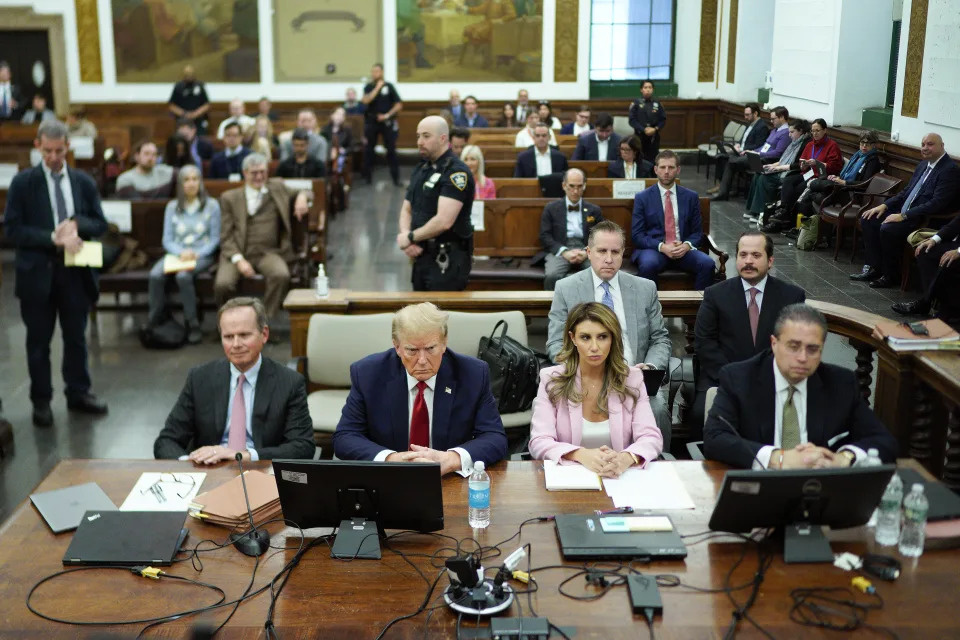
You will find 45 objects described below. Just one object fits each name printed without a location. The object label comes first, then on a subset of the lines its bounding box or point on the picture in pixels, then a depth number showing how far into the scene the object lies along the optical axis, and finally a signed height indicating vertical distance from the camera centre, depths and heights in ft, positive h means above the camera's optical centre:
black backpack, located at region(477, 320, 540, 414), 15.51 -4.17
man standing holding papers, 19.27 -3.24
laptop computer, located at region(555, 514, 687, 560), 9.34 -4.15
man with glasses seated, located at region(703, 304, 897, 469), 11.46 -3.57
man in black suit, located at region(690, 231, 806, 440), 15.94 -3.34
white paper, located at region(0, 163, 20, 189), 35.91 -2.95
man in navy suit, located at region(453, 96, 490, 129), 52.75 -1.18
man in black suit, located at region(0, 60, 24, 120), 53.42 -0.43
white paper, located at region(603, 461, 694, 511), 10.50 -4.18
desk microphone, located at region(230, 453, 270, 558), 9.53 -4.27
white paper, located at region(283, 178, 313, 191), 30.96 -2.75
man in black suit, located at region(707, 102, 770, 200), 46.50 -2.32
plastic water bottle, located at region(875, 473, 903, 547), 9.50 -3.95
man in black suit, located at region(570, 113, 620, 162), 39.11 -1.79
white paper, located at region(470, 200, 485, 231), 26.61 -3.10
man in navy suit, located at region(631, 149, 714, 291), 24.85 -3.19
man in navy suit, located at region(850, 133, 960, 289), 29.24 -3.21
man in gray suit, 16.57 -3.30
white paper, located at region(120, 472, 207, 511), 10.57 -4.29
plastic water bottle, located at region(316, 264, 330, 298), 17.44 -3.32
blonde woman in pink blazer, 12.33 -3.67
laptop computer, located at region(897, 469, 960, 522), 9.78 -3.94
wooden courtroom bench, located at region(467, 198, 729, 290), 26.86 -3.52
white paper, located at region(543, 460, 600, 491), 10.87 -4.16
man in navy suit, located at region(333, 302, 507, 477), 12.26 -3.79
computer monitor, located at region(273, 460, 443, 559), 9.30 -3.78
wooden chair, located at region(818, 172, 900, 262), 33.46 -3.56
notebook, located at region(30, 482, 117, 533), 10.07 -4.24
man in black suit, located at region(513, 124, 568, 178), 34.94 -2.22
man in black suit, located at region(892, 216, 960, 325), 26.25 -4.55
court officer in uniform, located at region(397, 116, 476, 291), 19.63 -2.40
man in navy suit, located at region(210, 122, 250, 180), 37.06 -2.43
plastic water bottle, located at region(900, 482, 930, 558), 9.30 -3.90
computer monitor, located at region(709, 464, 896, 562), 9.03 -3.66
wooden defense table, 8.27 -4.32
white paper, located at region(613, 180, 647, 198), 29.71 -2.64
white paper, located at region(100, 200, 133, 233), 27.17 -3.29
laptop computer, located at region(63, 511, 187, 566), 9.35 -4.24
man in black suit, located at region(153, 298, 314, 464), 12.88 -3.96
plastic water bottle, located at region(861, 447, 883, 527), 9.92 -3.61
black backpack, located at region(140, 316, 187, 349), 25.13 -6.08
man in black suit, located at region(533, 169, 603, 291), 25.29 -3.14
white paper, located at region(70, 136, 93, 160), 44.16 -2.45
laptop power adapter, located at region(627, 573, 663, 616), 8.45 -4.20
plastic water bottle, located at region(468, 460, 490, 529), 9.98 -4.02
